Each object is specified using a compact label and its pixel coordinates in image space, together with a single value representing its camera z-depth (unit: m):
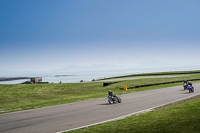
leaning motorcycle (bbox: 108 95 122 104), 19.31
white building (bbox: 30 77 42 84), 80.09
